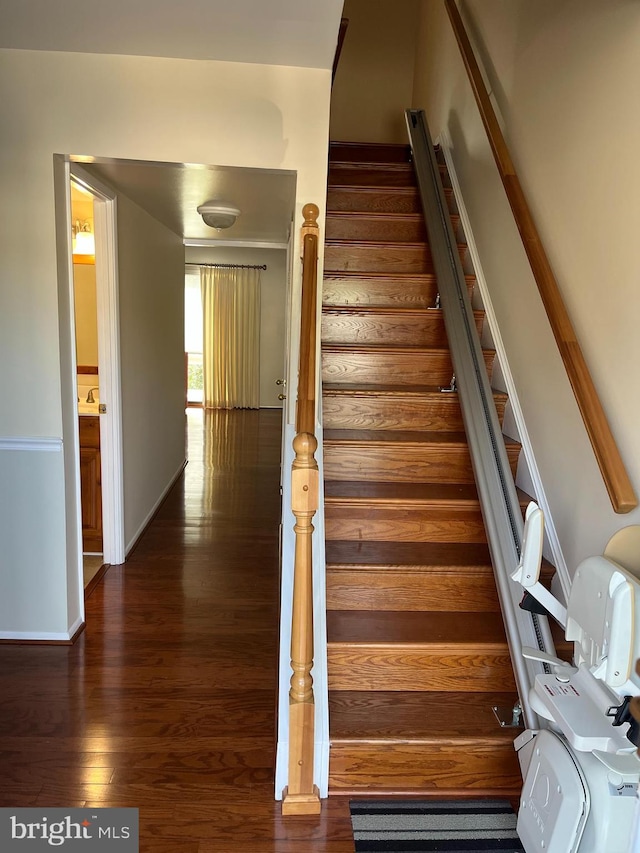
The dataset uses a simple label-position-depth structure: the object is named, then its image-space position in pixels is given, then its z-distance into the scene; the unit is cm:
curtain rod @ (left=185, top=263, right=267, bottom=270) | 881
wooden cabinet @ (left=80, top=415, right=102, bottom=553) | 337
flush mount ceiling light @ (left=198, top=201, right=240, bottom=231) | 330
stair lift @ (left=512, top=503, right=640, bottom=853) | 137
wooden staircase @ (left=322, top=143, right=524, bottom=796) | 188
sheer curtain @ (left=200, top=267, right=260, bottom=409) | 883
